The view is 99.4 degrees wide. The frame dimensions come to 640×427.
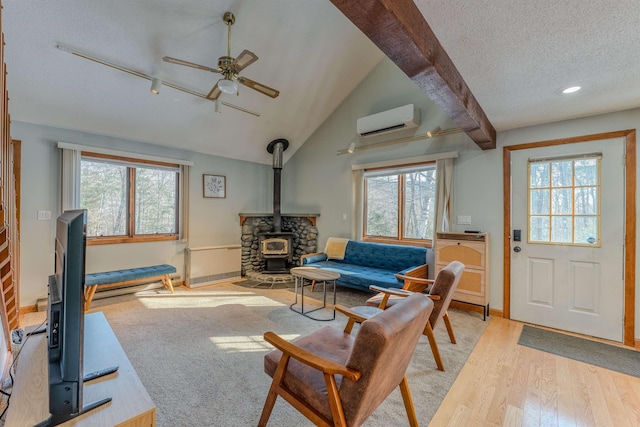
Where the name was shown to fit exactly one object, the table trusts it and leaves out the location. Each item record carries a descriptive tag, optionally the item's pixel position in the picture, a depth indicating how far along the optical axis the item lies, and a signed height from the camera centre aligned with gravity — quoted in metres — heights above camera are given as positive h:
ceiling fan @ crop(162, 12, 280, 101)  2.37 +1.35
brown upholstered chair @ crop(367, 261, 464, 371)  2.18 -0.65
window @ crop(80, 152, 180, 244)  3.88 +0.25
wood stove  5.09 -0.46
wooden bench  3.43 -0.85
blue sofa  3.63 -0.76
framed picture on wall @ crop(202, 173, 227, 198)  4.90 +0.54
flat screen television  0.83 -0.36
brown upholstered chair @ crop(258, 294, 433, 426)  1.10 -0.74
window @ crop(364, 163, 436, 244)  4.14 +0.18
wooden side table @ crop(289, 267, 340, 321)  3.34 -0.77
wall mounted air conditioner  3.98 +1.45
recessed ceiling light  2.20 +1.04
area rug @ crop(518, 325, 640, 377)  2.30 -1.26
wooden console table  0.90 -0.67
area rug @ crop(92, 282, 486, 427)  1.74 -1.24
